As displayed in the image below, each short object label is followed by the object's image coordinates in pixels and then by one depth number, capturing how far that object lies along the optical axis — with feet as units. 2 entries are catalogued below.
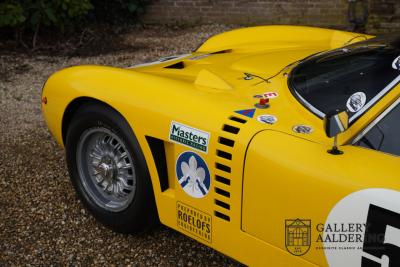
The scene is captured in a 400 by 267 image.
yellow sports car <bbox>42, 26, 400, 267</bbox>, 5.97
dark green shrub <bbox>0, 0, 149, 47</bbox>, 21.08
